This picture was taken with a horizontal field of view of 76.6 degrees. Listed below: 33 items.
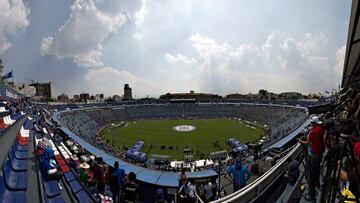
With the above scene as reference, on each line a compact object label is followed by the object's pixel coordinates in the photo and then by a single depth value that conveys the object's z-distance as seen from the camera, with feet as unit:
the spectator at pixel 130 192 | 17.75
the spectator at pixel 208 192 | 20.47
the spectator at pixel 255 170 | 20.38
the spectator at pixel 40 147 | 13.81
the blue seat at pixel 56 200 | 11.71
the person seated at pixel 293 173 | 15.15
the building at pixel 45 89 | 356.83
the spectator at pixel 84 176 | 22.18
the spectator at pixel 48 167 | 13.38
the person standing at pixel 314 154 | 12.25
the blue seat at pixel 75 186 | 17.23
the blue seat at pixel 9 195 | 8.05
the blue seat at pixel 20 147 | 17.04
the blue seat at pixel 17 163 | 12.01
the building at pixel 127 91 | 382.12
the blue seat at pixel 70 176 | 19.29
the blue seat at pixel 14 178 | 9.22
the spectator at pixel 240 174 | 18.65
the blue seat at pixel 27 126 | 28.03
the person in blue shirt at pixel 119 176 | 20.16
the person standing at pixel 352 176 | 7.82
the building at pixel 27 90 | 178.52
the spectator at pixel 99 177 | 22.18
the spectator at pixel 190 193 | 15.97
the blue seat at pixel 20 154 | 14.87
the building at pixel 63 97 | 311.97
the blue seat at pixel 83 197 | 15.70
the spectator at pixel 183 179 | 19.60
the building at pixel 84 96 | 345.92
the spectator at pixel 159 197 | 17.87
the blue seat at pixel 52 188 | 12.27
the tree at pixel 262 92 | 338.05
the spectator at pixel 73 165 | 26.44
